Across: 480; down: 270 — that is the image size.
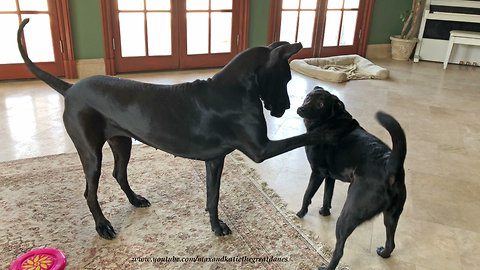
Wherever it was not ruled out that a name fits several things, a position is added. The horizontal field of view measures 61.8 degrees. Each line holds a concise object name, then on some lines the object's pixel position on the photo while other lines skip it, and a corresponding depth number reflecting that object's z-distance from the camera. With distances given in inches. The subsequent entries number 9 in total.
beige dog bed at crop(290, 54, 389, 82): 185.5
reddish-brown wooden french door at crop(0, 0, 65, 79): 156.3
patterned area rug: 71.3
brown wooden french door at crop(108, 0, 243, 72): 175.9
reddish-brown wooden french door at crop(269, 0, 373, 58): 208.2
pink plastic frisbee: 66.2
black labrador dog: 60.1
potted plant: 228.7
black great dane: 63.9
